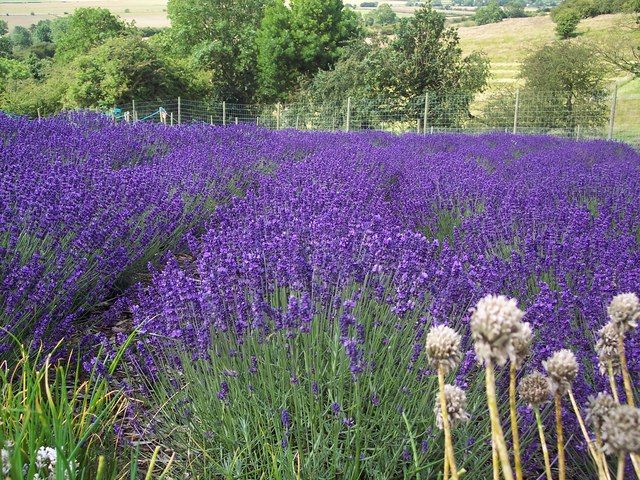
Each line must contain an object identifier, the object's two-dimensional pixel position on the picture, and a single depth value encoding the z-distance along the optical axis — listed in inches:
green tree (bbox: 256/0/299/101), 1166.3
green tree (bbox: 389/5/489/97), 858.1
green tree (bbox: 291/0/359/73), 1184.2
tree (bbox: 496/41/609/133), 653.3
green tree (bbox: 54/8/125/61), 1302.9
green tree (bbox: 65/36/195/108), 828.0
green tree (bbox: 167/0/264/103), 1165.7
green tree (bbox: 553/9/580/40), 1845.5
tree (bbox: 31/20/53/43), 2888.8
